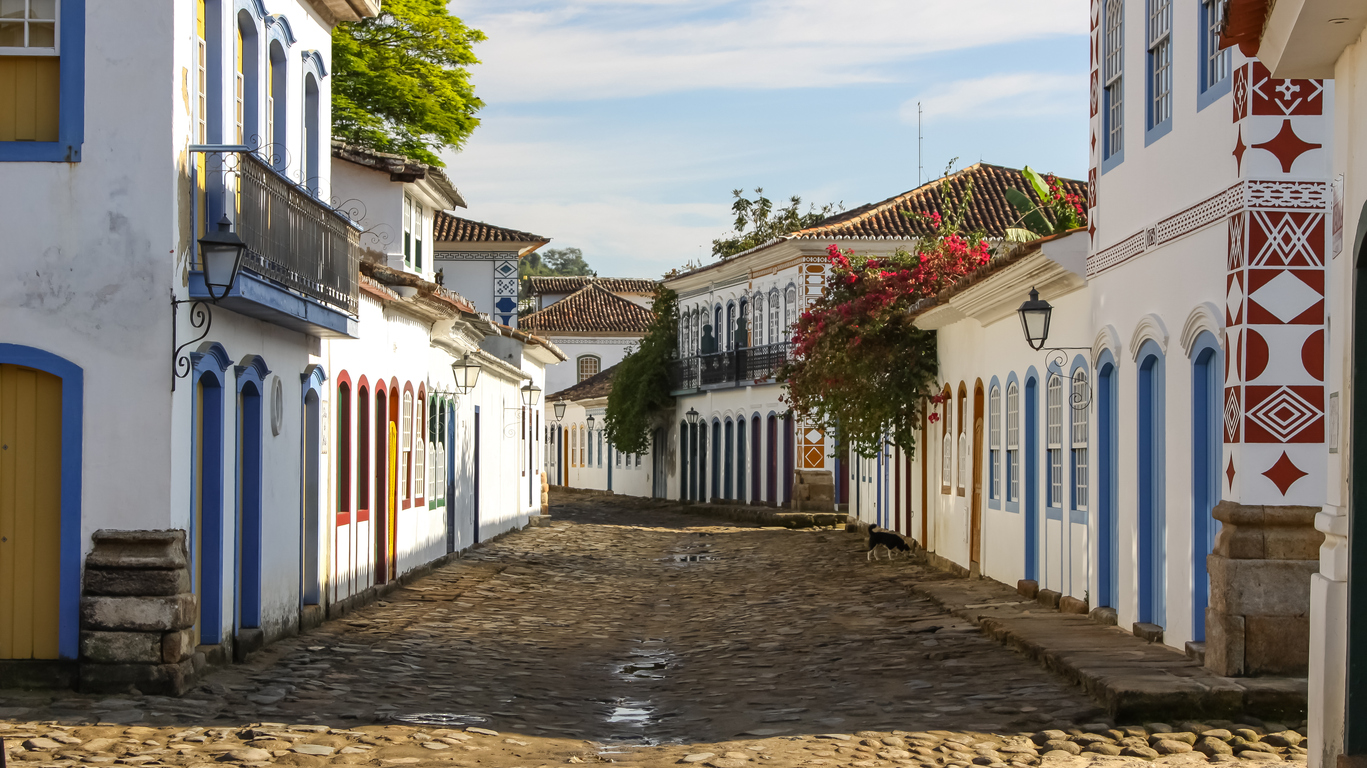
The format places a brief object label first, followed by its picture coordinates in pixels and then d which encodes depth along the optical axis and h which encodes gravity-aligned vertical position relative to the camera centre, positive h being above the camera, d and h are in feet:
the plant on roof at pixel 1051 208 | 75.97 +10.89
